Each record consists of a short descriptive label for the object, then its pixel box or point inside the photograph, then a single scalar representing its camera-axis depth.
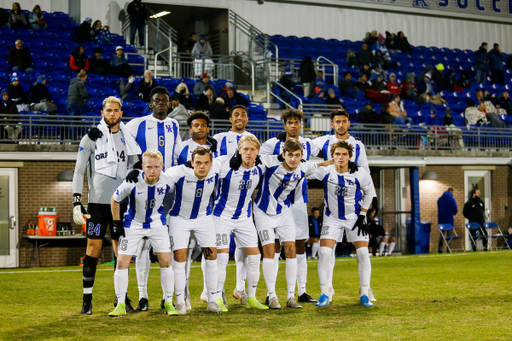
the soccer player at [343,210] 6.86
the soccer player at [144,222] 6.01
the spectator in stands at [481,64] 24.91
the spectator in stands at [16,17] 18.62
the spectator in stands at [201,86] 16.39
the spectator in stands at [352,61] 22.78
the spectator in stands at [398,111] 19.16
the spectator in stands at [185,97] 14.71
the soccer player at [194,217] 6.28
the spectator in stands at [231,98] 16.00
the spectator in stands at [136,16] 19.70
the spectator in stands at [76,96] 14.85
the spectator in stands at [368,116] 17.94
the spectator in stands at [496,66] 25.19
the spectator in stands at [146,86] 15.36
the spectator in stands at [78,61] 17.23
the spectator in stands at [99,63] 17.52
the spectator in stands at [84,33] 19.05
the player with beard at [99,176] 6.23
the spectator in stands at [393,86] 21.36
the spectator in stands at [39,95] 14.91
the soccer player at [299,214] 7.07
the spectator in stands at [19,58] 16.78
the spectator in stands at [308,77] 19.33
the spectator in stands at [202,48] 20.14
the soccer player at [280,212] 6.66
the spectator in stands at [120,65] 17.44
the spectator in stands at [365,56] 22.75
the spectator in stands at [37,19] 19.19
